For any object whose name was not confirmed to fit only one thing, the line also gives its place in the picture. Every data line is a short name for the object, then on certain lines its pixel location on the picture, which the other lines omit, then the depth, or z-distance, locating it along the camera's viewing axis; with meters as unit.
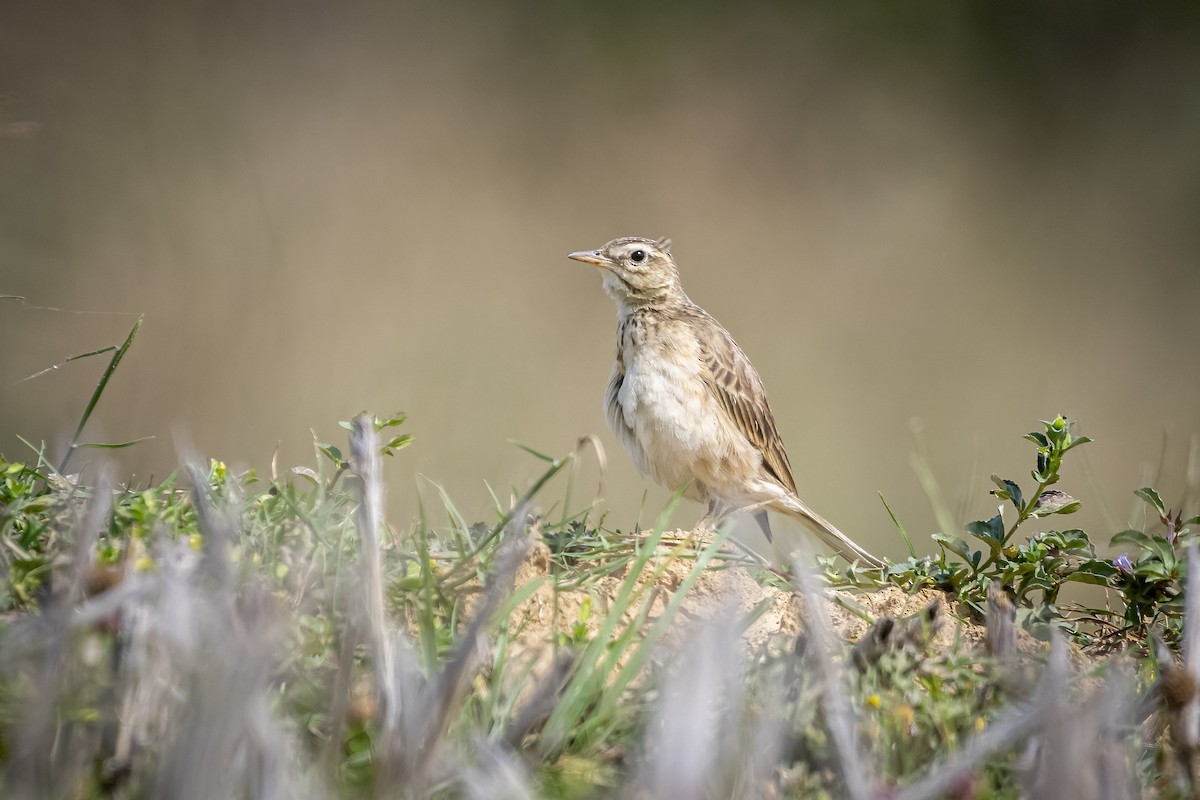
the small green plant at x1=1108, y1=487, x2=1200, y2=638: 5.18
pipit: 9.01
